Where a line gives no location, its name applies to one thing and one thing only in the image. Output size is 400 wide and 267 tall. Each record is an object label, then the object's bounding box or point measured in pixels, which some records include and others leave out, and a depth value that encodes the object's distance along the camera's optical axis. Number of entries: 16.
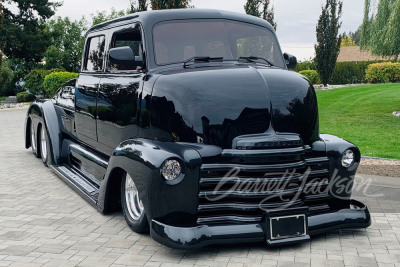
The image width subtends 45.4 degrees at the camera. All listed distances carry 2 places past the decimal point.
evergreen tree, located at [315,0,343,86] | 32.72
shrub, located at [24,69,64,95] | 32.53
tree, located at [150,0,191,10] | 20.44
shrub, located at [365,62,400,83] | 37.62
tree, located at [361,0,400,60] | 16.41
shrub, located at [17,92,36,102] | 31.88
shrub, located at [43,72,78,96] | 27.67
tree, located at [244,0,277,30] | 27.15
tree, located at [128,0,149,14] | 21.23
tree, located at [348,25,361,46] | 136.61
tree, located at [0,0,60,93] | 39.59
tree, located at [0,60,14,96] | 35.19
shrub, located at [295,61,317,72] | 42.22
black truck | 4.23
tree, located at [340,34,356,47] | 96.86
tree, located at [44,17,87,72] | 45.28
